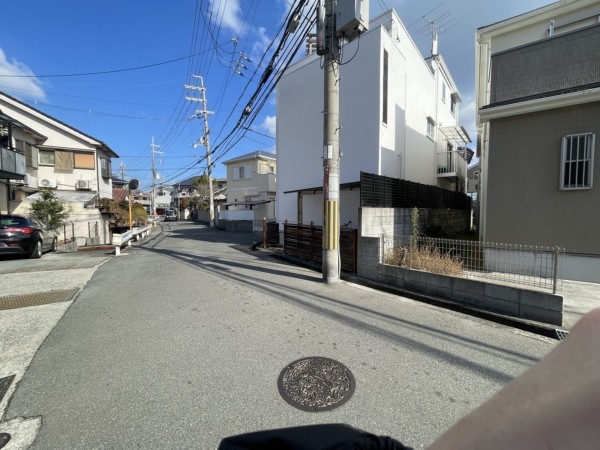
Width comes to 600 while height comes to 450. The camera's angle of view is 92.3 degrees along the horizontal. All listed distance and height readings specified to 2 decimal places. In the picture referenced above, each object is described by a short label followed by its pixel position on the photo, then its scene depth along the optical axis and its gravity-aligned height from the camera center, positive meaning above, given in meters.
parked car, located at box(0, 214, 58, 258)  8.81 -0.68
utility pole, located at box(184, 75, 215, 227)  29.16 +8.64
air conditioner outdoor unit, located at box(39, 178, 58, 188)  15.99 +1.81
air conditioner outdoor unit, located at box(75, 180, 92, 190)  17.62 +1.84
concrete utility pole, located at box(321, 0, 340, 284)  6.11 +1.16
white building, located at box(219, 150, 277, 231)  25.06 +2.45
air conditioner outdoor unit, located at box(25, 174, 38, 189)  14.80 +1.78
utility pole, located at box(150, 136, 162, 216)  40.65 +4.59
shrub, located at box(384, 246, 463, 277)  5.46 -0.96
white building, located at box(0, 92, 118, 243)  14.04 +2.93
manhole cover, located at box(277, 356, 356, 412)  2.41 -1.58
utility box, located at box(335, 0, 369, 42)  5.62 +3.89
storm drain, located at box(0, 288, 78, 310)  4.85 -1.50
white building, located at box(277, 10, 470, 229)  10.05 +3.72
